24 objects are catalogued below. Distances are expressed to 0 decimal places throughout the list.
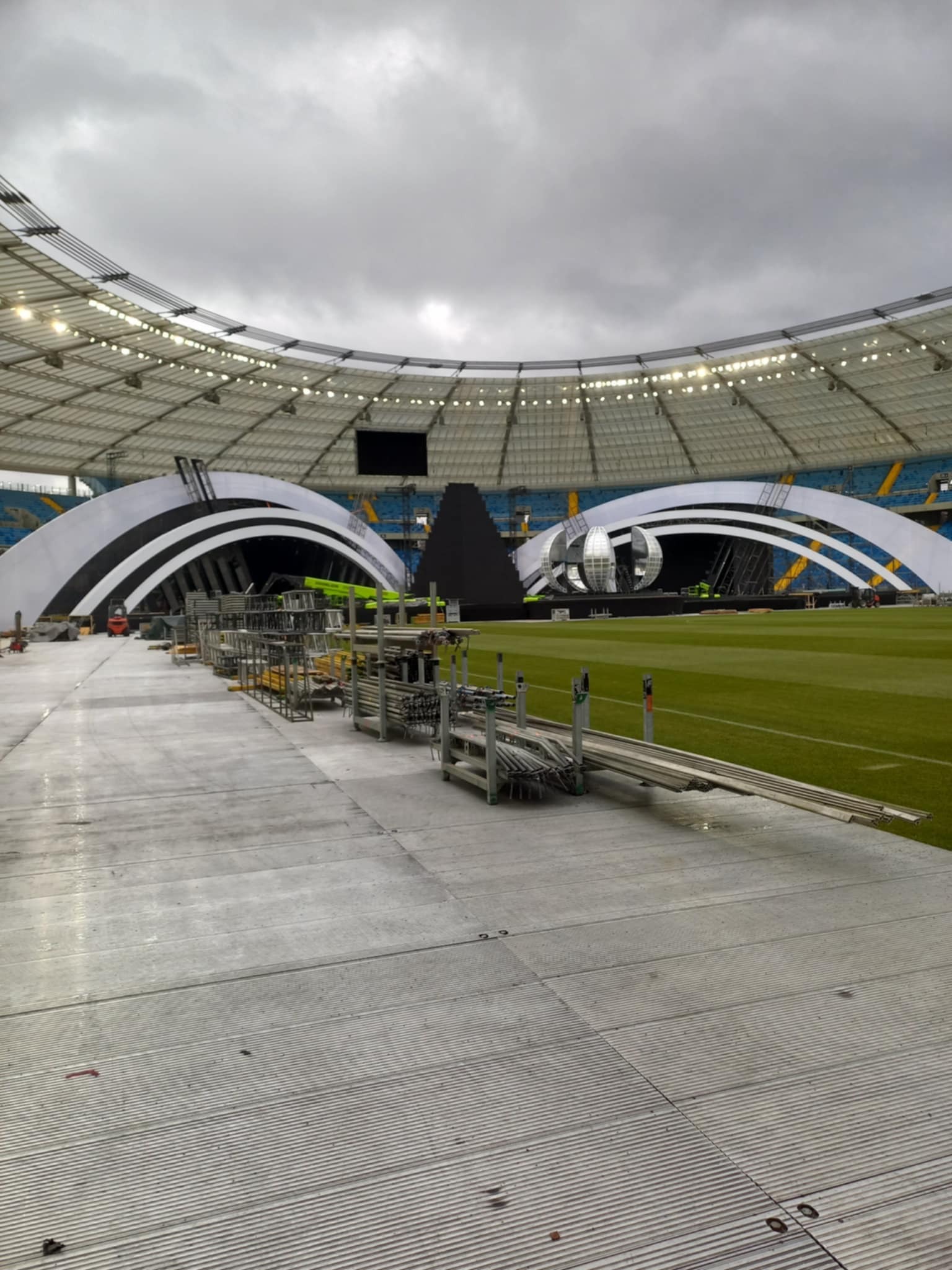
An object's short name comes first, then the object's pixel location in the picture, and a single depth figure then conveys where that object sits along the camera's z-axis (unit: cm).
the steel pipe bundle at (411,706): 1236
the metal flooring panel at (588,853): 665
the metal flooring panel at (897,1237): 275
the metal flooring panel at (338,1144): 309
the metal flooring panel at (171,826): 763
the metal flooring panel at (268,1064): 361
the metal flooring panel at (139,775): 999
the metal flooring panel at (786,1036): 382
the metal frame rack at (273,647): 1720
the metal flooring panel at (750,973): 447
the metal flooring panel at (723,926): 512
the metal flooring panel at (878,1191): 296
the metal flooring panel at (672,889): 582
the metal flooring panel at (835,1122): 318
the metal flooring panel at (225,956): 491
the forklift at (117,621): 5069
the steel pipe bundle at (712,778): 648
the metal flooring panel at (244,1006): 423
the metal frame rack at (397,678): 1248
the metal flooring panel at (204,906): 568
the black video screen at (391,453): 6819
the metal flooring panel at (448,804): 841
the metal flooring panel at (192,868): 675
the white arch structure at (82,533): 4947
